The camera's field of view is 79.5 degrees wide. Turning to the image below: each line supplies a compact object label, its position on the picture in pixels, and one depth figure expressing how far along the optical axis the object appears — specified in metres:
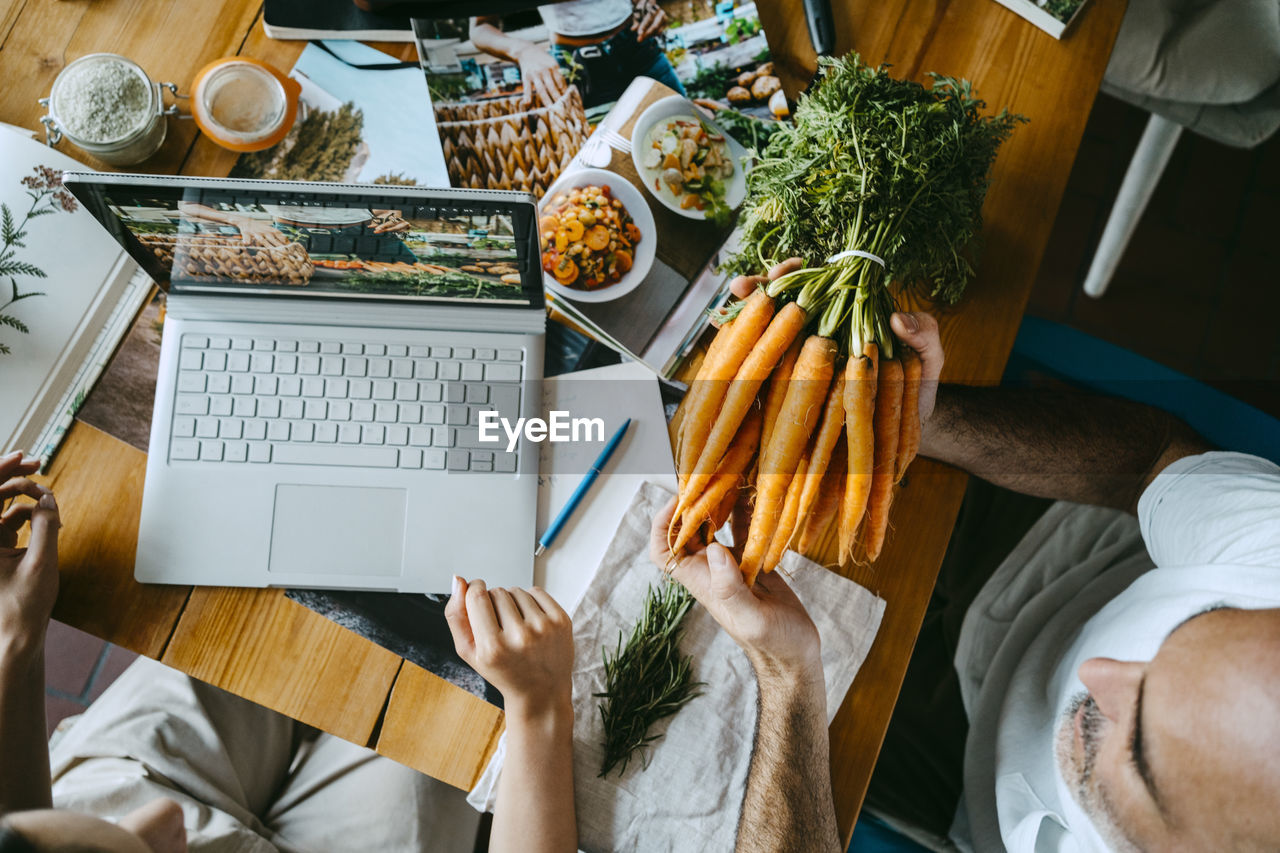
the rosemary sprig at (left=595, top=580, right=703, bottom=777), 0.93
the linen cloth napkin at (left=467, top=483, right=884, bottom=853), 0.93
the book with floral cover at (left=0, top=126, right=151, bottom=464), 0.99
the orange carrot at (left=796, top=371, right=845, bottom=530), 0.83
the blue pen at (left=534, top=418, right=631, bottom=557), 1.00
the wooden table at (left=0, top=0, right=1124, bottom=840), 0.96
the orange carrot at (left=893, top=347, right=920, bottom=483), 0.86
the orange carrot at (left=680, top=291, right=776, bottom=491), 0.84
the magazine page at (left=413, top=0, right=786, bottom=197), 1.03
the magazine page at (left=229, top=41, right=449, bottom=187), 1.04
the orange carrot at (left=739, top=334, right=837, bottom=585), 0.82
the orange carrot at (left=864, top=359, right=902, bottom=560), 0.84
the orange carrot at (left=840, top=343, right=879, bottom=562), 0.80
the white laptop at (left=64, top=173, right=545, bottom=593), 0.96
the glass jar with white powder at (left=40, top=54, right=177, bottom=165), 0.97
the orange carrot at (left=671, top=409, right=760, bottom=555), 0.90
